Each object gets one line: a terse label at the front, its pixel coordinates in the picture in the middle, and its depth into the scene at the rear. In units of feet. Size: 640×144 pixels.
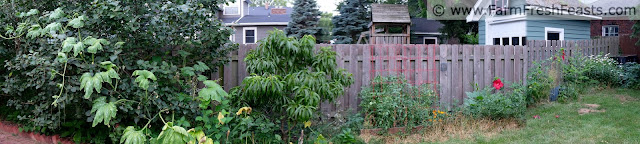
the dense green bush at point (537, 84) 24.30
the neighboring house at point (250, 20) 75.56
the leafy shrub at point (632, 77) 29.14
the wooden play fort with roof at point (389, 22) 56.44
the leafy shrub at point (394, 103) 18.71
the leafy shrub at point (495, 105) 19.60
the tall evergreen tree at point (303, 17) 64.28
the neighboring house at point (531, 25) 40.68
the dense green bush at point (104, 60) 12.82
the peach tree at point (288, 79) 14.10
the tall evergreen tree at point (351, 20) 65.62
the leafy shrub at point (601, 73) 29.63
